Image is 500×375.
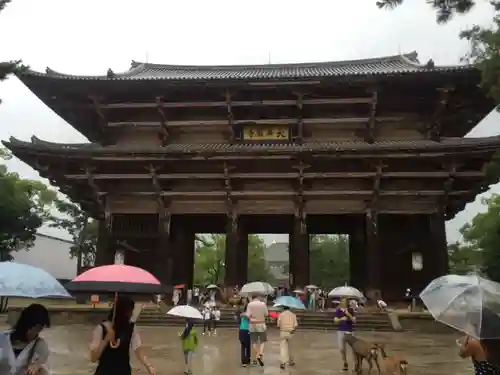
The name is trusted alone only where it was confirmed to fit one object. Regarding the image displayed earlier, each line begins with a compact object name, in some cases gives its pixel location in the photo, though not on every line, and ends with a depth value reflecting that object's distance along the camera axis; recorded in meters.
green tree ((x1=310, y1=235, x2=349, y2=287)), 58.70
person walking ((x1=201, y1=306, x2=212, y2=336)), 17.94
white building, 53.21
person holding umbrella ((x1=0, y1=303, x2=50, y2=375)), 4.35
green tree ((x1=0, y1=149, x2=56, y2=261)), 30.98
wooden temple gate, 21.11
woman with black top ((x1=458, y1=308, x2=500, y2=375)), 3.88
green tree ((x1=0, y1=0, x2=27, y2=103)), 11.56
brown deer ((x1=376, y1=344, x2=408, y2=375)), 8.65
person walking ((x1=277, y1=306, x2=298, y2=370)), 10.56
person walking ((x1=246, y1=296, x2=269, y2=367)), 10.84
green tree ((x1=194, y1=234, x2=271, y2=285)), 65.56
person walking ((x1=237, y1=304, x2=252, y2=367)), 10.81
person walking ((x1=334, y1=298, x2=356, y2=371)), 10.78
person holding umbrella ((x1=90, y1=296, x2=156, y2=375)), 5.15
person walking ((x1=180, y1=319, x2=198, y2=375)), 9.83
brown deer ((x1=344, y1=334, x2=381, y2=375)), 9.47
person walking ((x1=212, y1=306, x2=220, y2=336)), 18.62
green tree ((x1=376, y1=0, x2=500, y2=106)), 8.78
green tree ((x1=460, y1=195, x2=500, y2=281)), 30.08
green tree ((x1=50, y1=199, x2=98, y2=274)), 50.59
